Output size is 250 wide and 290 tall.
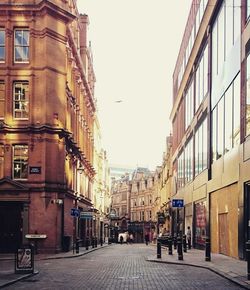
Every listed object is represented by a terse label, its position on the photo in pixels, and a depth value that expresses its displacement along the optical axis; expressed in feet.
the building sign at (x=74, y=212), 75.74
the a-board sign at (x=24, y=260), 40.88
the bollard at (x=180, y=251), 54.77
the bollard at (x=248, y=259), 33.05
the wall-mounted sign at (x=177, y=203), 67.56
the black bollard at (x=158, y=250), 59.59
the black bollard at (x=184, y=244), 70.83
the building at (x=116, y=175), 394.15
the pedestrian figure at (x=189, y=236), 84.48
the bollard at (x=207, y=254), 52.01
